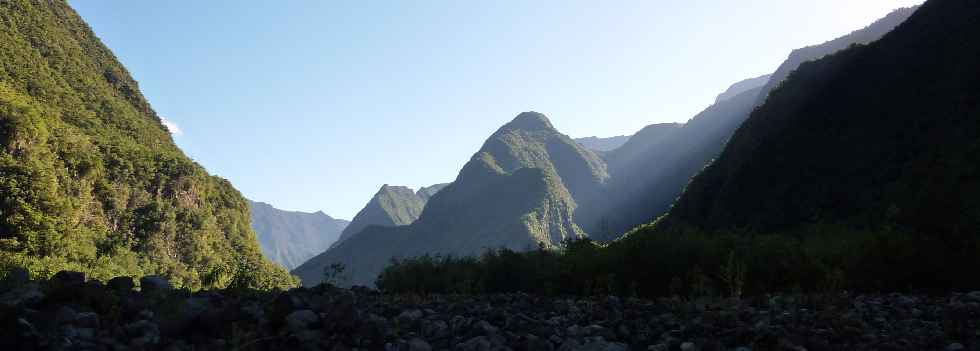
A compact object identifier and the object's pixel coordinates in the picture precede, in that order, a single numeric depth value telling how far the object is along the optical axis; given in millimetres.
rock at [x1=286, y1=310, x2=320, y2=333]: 5107
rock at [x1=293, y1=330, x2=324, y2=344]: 4832
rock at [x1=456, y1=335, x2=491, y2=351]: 5125
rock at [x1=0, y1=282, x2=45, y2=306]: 5002
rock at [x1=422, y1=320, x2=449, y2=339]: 6334
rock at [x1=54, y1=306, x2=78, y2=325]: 4761
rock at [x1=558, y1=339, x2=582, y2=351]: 5258
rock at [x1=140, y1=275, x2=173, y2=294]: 7293
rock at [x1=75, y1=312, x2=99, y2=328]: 4848
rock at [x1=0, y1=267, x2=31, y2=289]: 6355
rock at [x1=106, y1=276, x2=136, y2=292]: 6910
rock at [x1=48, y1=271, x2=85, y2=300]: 5629
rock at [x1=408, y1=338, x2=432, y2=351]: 5155
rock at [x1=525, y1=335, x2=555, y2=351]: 5426
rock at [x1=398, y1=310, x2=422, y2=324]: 7545
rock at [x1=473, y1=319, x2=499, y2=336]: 6127
